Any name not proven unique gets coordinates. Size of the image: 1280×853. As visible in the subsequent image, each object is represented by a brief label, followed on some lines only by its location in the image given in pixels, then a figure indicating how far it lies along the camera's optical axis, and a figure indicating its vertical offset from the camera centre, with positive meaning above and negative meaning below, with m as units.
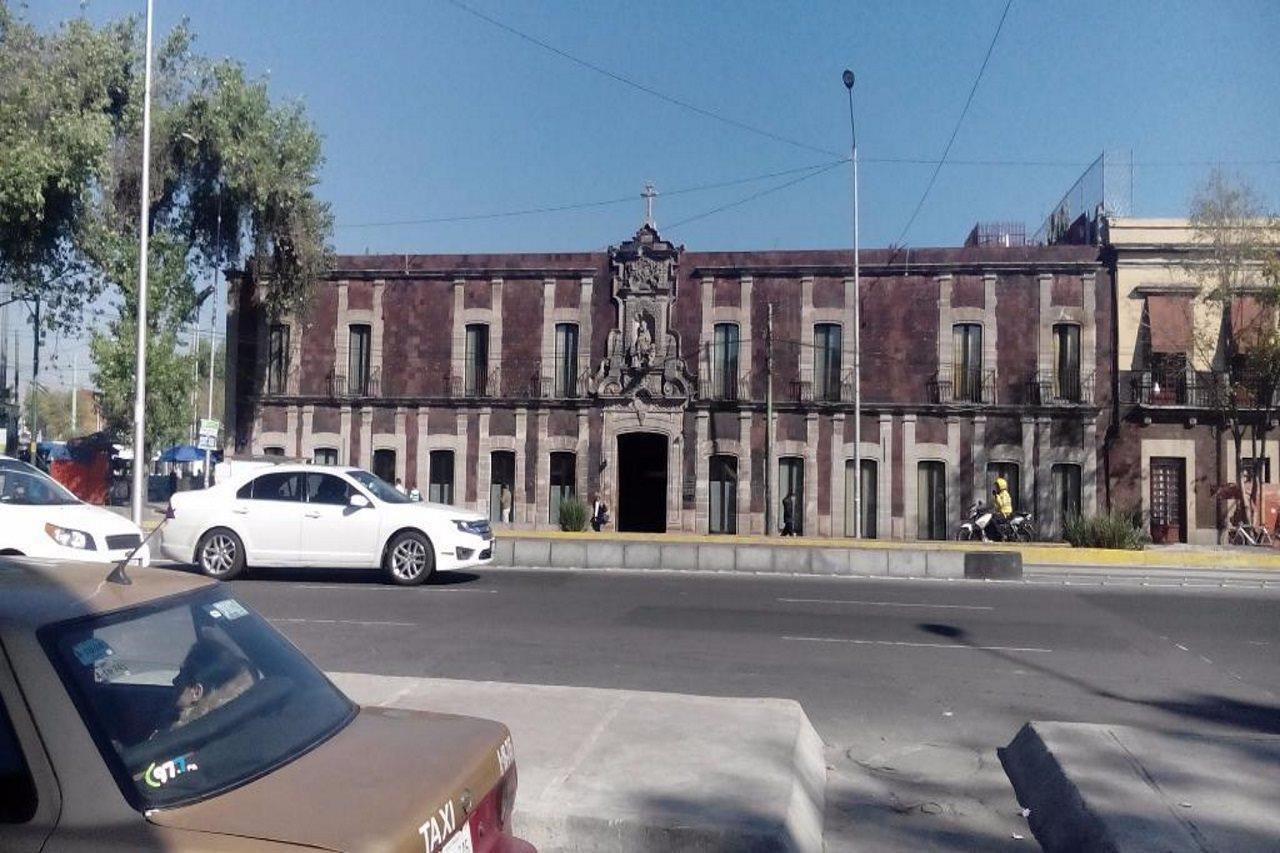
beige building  31.47 +1.91
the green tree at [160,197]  25.53 +7.05
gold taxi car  2.75 -0.87
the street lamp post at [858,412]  31.41 +1.22
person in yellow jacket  30.00 -1.55
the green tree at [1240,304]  29.67 +4.29
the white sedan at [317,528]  15.50 -1.15
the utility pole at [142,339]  20.83 +2.06
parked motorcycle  30.16 -2.04
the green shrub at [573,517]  26.87 -1.65
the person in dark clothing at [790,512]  33.50 -1.83
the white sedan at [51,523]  11.05 -0.83
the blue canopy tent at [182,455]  42.45 -0.35
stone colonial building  33.03 +2.26
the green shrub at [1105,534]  23.81 -1.71
